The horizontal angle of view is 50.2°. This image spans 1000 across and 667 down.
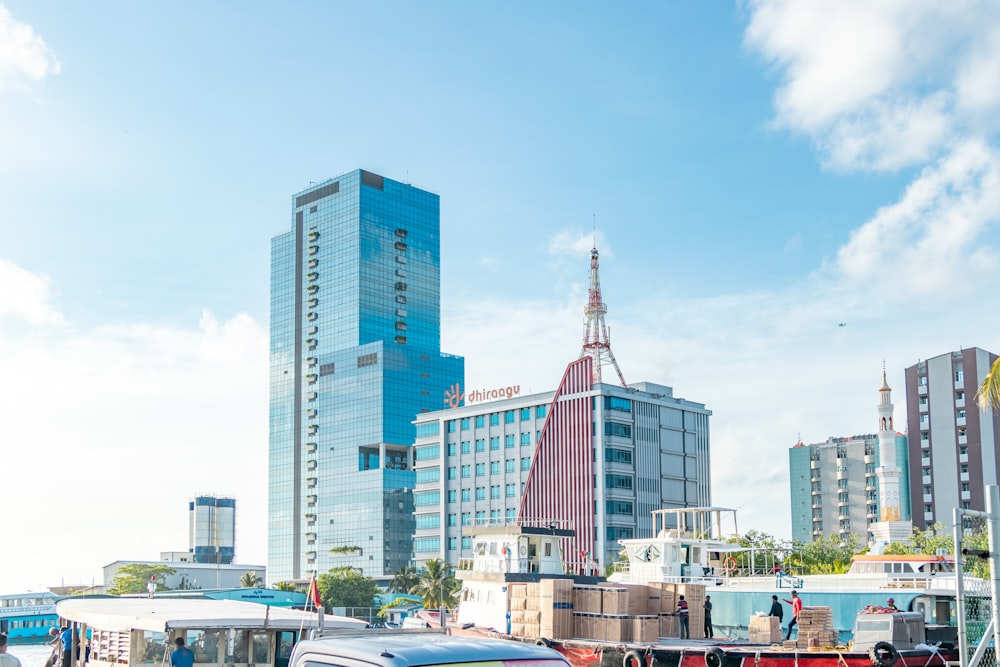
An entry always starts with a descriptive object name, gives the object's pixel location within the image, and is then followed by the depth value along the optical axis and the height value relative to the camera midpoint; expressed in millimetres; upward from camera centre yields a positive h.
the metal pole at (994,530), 12203 -549
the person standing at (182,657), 15852 -2516
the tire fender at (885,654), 22016 -3518
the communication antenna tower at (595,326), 123750 +18278
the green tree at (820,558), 75500 -5560
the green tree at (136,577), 136875 -11953
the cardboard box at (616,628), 30516 -4094
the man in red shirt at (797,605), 29953 -3429
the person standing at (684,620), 32969 -4186
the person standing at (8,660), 13895 -2257
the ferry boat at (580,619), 24031 -3850
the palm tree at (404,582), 124300 -11240
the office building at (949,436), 109625 +4696
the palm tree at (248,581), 135750 -12032
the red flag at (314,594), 16395 -1736
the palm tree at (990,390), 22734 +2012
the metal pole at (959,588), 13031 -1317
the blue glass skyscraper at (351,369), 160375 +18428
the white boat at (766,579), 41094 -3996
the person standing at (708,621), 34931 -4542
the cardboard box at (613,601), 31516 -3428
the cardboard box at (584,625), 30953 -4097
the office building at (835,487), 151000 -646
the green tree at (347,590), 114688 -11341
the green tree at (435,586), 98881 -9568
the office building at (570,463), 112312 +2294
